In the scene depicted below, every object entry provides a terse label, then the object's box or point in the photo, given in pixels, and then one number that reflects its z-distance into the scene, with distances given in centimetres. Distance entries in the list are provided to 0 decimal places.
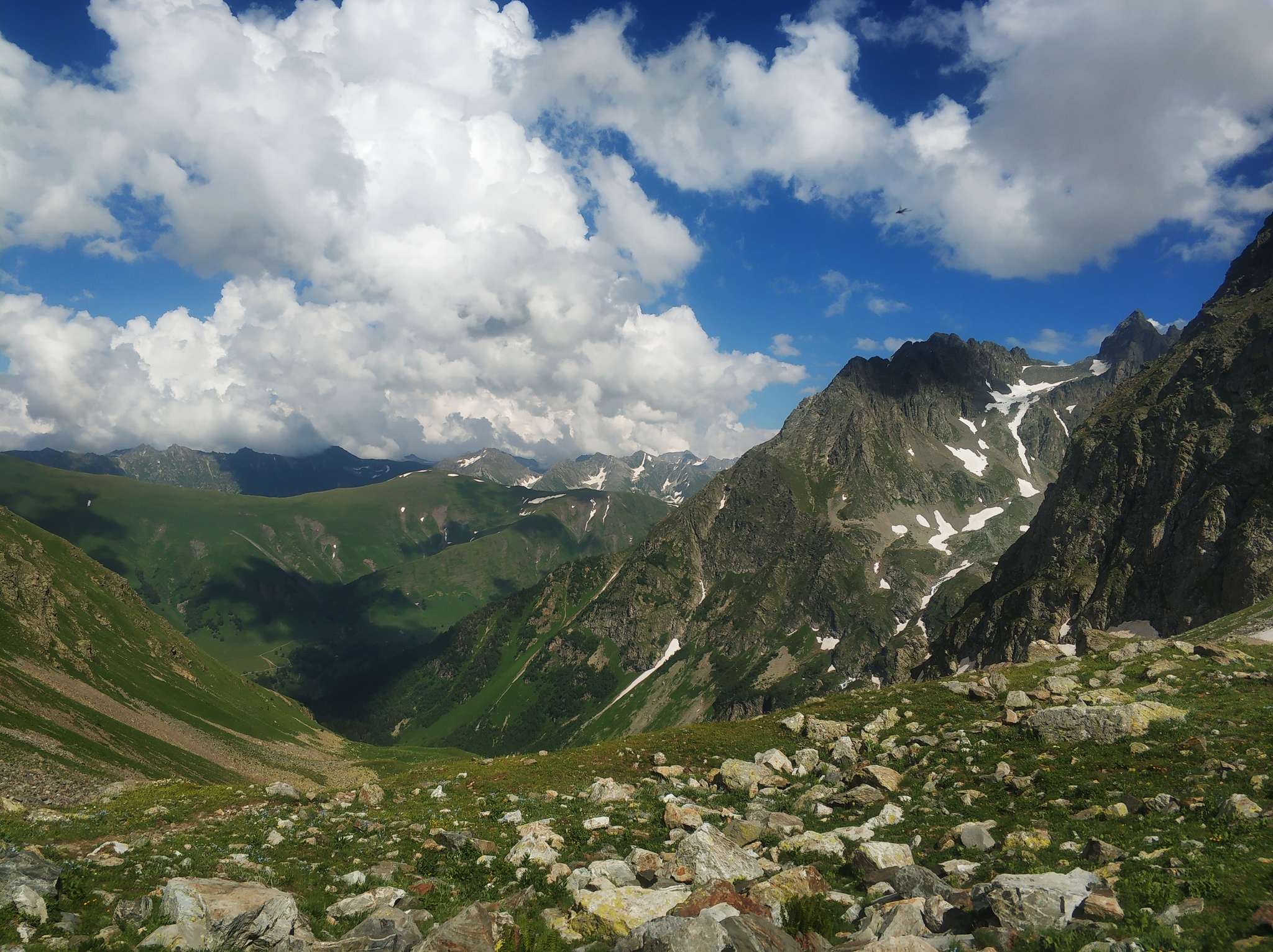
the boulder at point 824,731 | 3575
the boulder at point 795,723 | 3816
